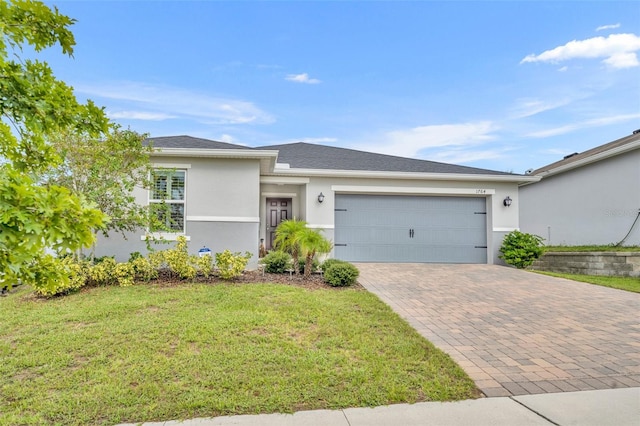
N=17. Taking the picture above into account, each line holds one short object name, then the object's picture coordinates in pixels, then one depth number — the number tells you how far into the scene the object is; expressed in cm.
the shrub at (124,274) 681
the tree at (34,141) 156
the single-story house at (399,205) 1072
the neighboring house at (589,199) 1074
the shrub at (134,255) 838
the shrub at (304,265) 838
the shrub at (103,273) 676
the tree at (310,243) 752
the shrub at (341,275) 700
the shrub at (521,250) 1055
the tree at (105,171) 697
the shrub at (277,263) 820
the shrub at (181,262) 712
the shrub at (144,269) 713
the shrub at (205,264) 720
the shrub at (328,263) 757
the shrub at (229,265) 709
